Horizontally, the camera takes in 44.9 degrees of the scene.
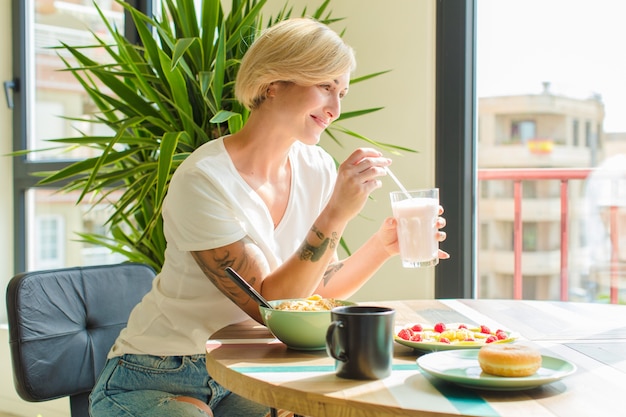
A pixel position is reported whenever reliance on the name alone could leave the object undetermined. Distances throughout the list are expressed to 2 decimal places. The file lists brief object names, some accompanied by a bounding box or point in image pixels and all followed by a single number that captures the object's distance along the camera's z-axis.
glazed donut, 0.97
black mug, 1.00
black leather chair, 1.70
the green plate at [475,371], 0.95
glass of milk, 1.46
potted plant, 2.41
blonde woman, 1.48
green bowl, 1.19
